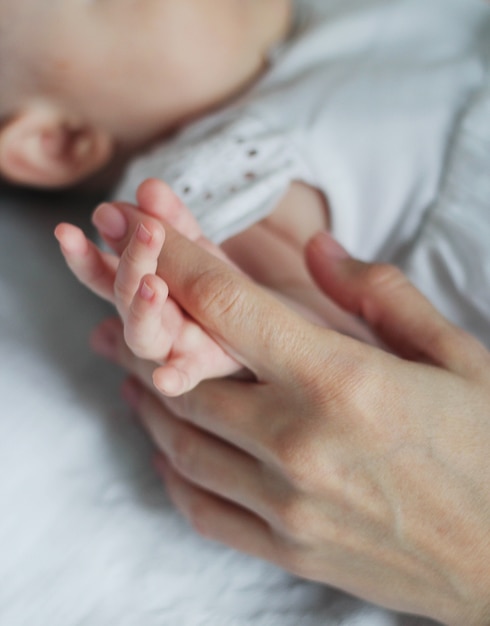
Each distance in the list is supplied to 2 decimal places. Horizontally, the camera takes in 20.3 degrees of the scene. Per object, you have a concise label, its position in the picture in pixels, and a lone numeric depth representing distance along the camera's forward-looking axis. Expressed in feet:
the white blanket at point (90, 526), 1.38
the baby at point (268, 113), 1.58
